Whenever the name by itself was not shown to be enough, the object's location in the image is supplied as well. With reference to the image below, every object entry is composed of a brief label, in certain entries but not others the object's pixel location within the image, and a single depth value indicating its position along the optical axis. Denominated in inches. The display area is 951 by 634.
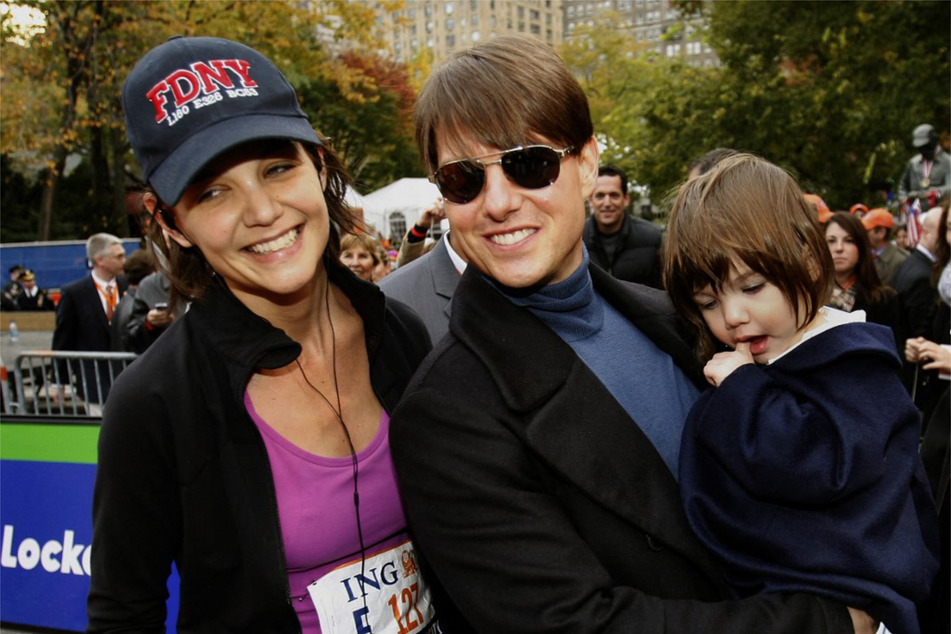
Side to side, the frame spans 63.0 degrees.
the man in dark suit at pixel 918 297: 239.9
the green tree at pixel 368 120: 1320.1
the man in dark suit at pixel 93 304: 305.7
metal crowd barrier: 235.5
